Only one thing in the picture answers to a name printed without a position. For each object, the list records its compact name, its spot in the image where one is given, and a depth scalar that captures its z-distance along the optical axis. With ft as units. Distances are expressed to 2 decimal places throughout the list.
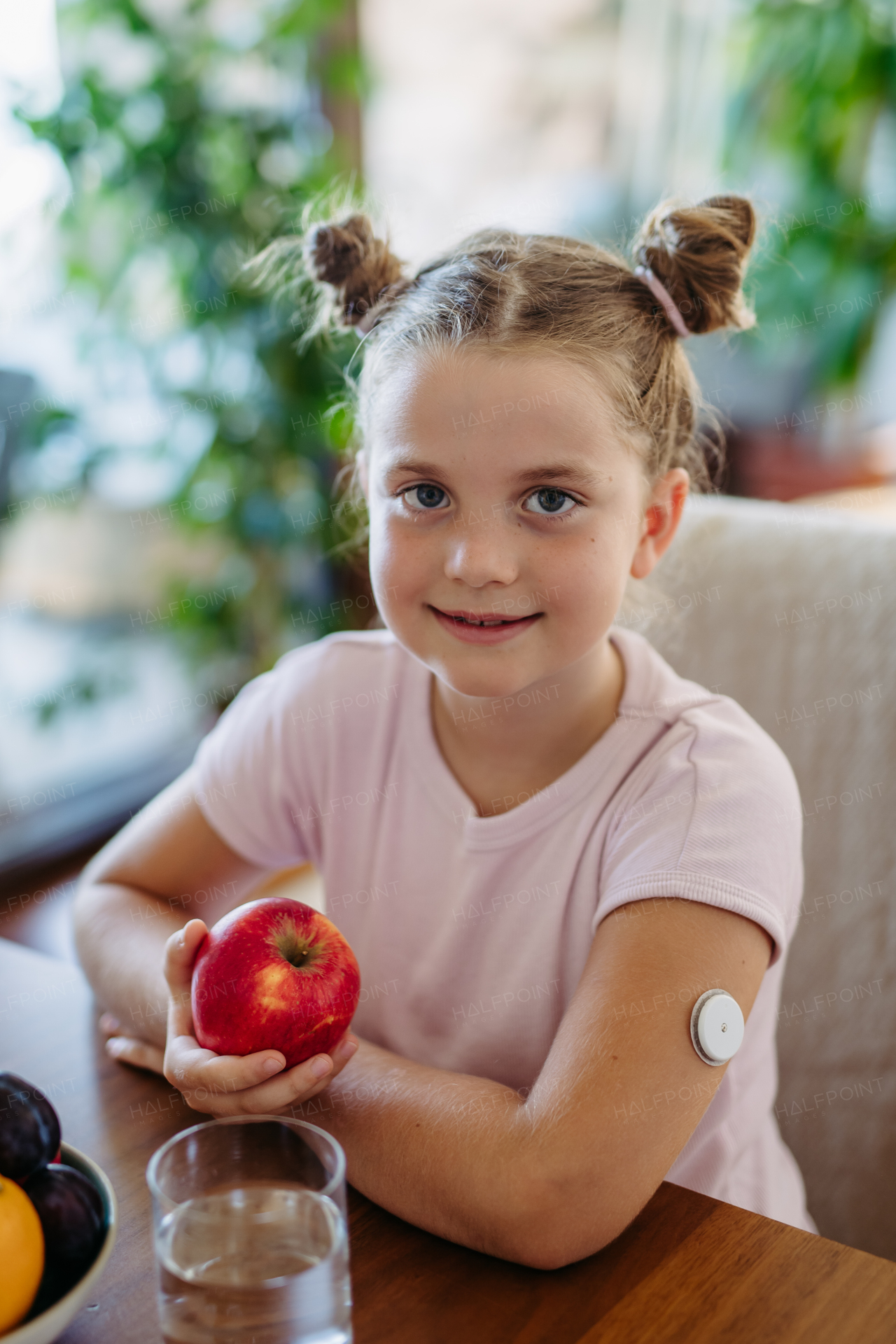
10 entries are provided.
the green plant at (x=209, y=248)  7.48
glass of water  1.72
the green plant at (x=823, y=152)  9.62
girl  2.37
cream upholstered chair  3.60
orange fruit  1.77
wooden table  1.97
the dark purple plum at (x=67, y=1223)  1.88
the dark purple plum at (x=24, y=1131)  1.94
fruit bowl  1.75
